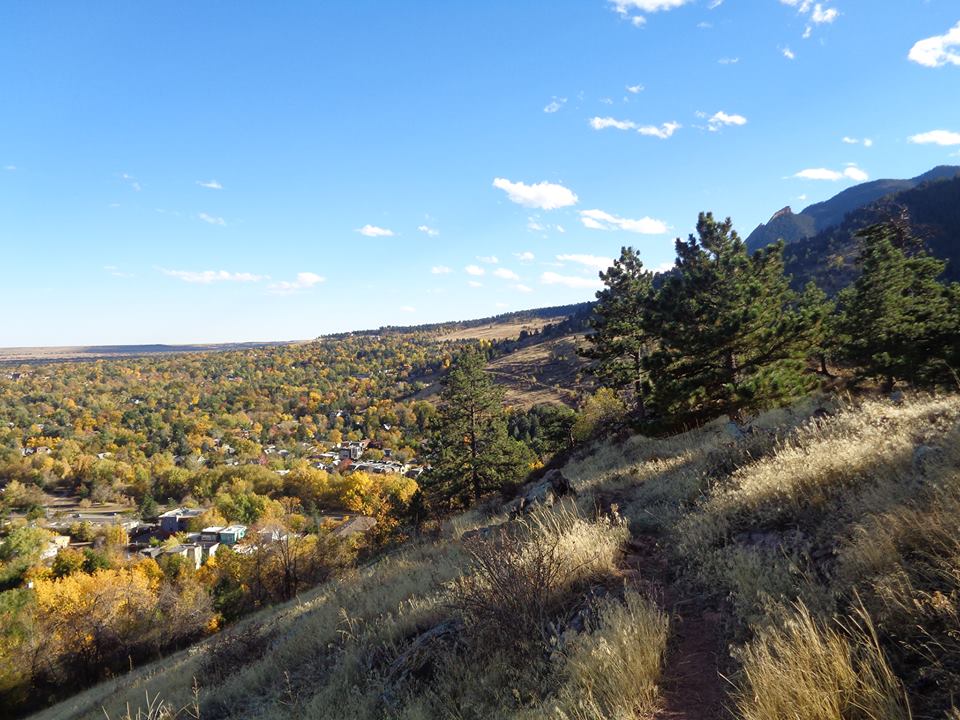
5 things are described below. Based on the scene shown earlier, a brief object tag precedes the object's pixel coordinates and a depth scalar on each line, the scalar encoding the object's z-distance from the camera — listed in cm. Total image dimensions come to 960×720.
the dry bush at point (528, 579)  405
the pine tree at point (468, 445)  3091
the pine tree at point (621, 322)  2369
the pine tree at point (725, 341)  1549
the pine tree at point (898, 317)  1769
